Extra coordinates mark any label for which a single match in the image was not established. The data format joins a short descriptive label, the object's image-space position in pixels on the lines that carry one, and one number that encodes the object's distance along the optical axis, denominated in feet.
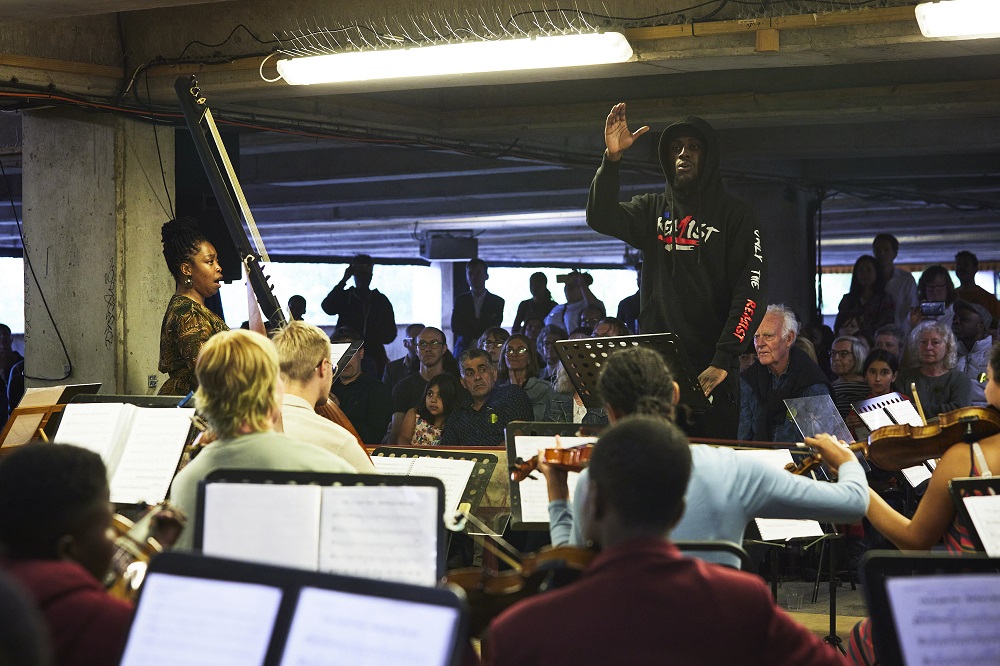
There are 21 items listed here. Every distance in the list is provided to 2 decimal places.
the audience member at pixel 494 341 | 27.37
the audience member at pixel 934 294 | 29.49
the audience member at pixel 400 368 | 32.19
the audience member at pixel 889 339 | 24.80
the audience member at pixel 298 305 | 34.24
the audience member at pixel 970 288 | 31.19
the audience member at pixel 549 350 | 28.45
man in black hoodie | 16.85
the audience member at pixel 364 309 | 32.24
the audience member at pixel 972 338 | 24.66
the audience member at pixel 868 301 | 31.24
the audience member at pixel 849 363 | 23.04
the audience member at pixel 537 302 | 37.42
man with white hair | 20.94
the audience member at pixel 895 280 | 31.58
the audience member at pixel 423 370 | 24.11
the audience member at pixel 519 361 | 24.56
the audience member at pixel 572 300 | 37.45
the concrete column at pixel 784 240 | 36.55
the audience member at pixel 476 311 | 36.01
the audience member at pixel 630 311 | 35.50
